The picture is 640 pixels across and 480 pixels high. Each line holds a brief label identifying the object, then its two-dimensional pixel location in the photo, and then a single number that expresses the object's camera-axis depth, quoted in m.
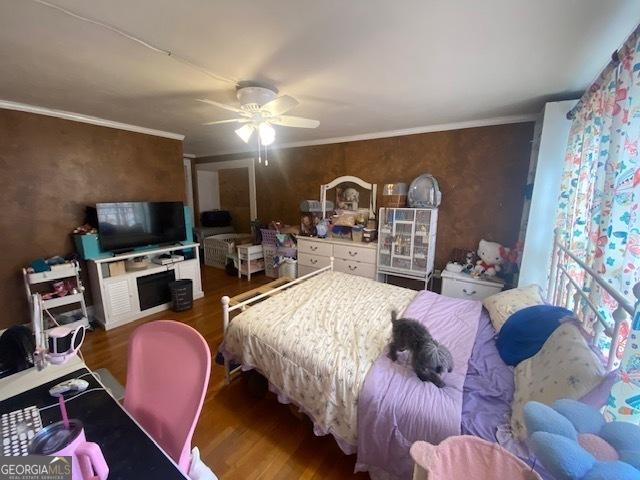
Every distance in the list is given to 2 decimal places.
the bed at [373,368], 1.18
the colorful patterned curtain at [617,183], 0.98
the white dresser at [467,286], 2.72
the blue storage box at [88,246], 2.74
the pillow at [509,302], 1.76
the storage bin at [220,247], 4.76
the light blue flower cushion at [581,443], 0.50
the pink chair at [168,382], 0.88
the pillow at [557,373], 0.93
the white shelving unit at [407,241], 3.07
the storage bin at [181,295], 3.19
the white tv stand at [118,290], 2.79
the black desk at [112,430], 0.72
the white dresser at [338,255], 3.41
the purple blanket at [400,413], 1.14
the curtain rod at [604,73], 1.05
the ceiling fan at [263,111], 1.77
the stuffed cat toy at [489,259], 2.81
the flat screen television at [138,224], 2.83
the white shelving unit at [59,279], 2.42
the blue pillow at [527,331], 1.39
